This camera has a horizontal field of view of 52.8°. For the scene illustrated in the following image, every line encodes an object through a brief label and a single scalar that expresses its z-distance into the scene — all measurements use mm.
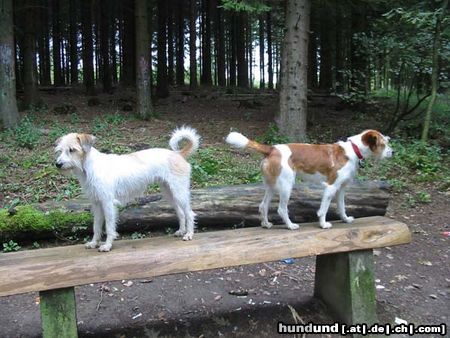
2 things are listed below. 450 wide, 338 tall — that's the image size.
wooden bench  3584
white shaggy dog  3820
